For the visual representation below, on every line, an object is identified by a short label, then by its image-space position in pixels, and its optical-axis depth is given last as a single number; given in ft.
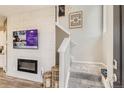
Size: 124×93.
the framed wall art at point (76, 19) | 7.16
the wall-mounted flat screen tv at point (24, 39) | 8.29
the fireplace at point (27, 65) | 9.13
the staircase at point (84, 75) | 6.87
